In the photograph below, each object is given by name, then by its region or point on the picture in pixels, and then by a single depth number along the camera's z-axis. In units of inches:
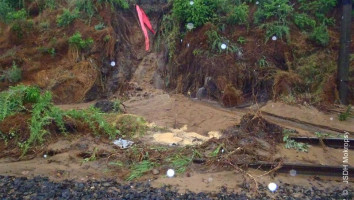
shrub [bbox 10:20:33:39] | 464.8
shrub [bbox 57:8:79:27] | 467.8
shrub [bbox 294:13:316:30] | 427.2
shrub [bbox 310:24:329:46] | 414.9
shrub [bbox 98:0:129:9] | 490.8
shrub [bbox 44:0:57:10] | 490.3
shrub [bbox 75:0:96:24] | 481.4
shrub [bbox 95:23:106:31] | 475.0
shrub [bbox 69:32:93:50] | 449.1
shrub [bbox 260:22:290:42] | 420.2
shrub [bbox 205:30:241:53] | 427.5
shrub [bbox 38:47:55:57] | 458.0
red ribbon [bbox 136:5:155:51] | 505.4
